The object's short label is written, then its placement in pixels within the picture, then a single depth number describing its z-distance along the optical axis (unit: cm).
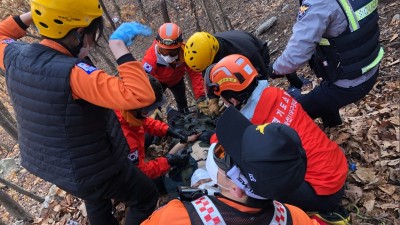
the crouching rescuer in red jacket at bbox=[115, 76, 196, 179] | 396
